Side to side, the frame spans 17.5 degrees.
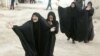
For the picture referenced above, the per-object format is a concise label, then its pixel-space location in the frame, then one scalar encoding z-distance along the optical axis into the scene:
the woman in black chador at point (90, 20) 9.79
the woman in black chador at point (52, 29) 6.55
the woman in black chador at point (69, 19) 9.95
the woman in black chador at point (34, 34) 6.09
